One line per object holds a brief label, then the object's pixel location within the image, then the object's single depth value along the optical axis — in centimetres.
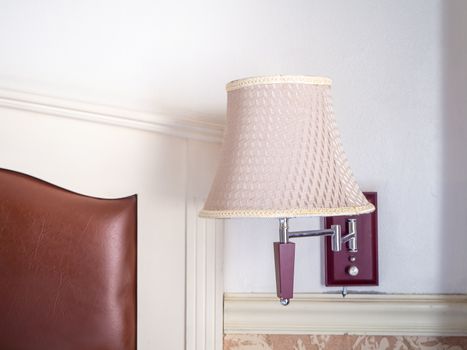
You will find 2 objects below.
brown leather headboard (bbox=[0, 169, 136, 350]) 89
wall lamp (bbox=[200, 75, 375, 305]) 77
